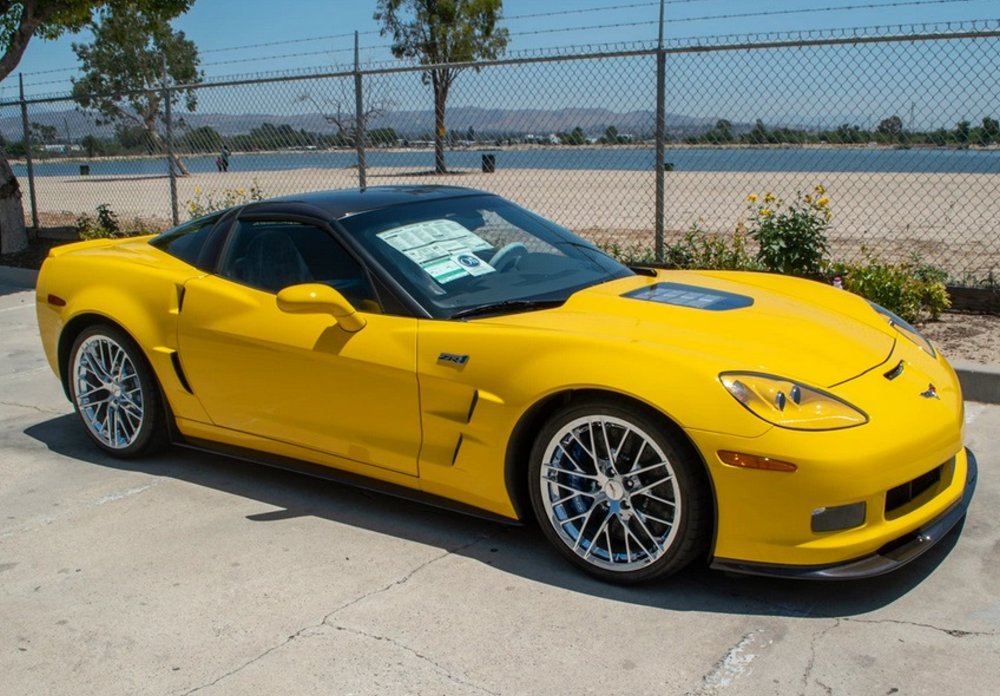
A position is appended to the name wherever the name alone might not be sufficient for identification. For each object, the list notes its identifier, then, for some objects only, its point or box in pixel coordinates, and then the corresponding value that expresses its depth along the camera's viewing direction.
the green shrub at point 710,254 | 7.81
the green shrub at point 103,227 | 12.11
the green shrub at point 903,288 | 6.82
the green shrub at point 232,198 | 11.02
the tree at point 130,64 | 12.49
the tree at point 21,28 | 11.55
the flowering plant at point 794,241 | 7.39
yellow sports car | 3.23
